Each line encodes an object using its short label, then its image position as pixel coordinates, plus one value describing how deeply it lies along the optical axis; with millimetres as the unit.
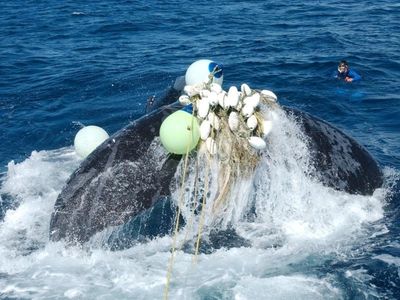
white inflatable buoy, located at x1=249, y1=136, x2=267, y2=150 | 9906
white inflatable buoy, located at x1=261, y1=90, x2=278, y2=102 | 10609
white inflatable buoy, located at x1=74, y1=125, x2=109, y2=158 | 12899
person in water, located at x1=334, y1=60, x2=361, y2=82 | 19922
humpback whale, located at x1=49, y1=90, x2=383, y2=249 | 10148
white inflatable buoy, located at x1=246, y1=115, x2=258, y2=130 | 9961
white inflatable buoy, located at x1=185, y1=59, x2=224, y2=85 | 11039
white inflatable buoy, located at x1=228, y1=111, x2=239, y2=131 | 9914
